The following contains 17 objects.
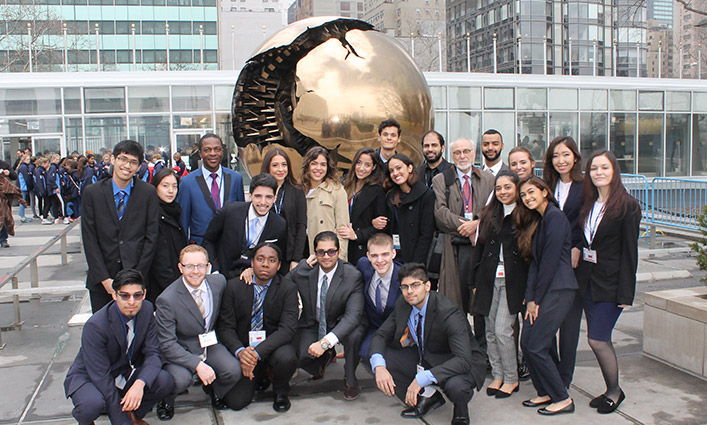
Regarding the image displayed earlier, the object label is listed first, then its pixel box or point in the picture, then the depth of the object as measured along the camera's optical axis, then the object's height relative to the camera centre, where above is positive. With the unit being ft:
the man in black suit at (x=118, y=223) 13.91 -0.95
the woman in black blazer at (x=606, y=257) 12.60 -1.79
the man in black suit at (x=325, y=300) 14.19 -2.98
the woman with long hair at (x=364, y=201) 15.94 -0.58
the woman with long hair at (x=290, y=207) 15.69 -0.69
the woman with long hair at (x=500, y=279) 13.32 -2.35
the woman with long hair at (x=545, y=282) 12.63 -2.29
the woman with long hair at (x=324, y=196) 16.14 -0.43
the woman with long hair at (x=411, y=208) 15.08 -0.77
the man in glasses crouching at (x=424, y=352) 12.35 -3.90
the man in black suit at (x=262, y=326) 13.43 -3.49
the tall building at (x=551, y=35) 231.30 +58.31
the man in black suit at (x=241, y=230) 14.80 -1.22
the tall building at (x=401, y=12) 315.99 +94.19
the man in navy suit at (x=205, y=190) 15.92 -0.22
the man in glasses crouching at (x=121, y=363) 11.75 -3.77
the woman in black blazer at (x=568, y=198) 13.38 -0.53
